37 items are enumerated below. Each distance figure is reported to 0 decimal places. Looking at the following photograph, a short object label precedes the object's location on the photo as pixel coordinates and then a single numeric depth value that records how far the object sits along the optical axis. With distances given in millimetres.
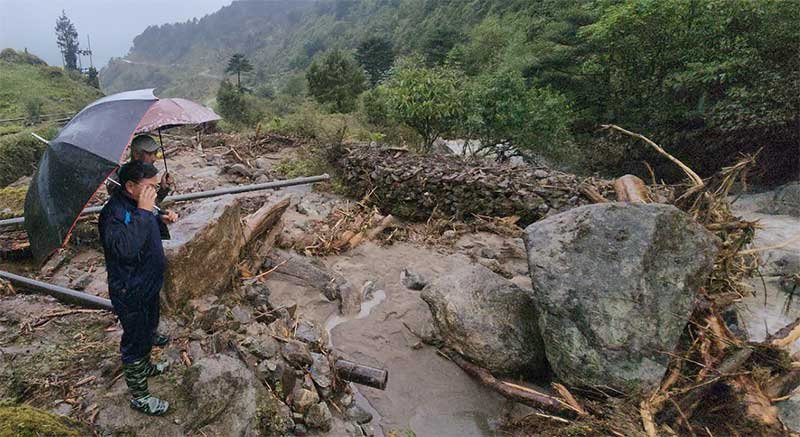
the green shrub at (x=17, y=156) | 13719
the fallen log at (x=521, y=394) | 3566
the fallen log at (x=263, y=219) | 5383
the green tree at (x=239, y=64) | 48778
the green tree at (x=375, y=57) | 40750
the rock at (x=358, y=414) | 3551
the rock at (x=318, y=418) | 3207
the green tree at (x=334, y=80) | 27484
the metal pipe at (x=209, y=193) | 4789
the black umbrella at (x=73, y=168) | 2207
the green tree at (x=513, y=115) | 10500
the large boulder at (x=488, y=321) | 4230
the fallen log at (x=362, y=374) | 3795
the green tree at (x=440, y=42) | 30984
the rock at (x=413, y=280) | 5973
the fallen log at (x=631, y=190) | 6056
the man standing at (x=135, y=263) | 2420
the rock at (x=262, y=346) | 3451
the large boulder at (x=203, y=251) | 3785
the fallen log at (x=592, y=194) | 7230
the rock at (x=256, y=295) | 4597
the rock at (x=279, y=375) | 3301
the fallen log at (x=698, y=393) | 3488
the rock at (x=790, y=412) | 3578
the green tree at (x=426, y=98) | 10656
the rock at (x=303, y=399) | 3256
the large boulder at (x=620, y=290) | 3617
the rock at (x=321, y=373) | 3604
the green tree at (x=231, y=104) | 30156
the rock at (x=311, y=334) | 4100
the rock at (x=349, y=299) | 5180
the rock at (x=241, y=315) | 4048
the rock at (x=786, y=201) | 8750
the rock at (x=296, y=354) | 3641
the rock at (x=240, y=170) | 11570
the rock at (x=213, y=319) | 3699
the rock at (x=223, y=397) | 2752
